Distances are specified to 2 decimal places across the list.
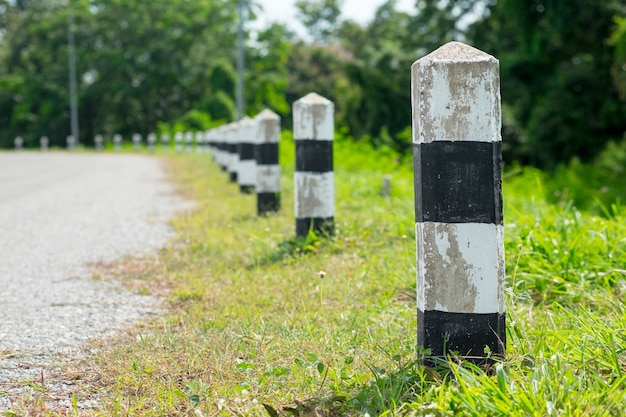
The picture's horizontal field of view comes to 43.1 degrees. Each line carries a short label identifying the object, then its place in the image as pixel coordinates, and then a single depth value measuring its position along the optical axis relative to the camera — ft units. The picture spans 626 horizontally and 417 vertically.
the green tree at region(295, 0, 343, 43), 220.64
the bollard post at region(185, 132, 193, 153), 81.25
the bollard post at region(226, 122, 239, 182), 35.12
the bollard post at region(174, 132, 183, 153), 86.74
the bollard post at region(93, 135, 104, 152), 117.74
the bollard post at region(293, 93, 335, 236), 17.46
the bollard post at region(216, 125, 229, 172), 41.51
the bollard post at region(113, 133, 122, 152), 116.16
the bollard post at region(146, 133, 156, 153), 102.68
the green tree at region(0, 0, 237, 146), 139.64
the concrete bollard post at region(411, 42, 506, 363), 8.06
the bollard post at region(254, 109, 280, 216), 22.94
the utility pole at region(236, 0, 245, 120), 77.41
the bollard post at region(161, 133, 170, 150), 95.32
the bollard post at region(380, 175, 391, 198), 25.16
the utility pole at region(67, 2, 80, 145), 127.25
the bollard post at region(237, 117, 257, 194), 28.81
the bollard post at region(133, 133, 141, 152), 108.06
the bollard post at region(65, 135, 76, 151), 120.67
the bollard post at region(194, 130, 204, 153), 78.69
